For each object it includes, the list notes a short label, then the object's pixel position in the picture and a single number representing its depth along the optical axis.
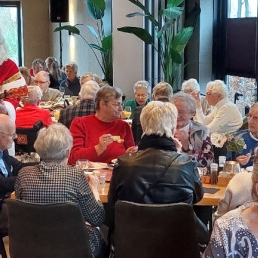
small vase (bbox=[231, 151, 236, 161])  3.64
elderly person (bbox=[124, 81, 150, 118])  6.28
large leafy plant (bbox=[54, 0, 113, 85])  8.61
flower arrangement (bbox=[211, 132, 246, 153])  3.44
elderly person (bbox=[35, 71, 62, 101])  7.33
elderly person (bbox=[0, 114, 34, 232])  3.43
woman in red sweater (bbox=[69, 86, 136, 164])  4.07
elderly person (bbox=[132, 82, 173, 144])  5.13
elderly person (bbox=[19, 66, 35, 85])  7.44
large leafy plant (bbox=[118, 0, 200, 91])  7.15
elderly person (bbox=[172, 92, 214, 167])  3.92
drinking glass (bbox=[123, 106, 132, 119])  6.26
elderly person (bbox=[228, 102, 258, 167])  3.95
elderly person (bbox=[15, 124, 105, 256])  2.75
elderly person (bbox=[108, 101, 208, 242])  2.75
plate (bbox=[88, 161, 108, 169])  3.73
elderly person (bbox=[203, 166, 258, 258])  1.83
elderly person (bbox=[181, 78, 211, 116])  5.98
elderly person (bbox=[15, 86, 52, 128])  5.27
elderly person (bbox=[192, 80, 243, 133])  5.49
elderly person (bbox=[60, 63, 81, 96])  8.80
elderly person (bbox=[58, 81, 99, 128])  5.09
